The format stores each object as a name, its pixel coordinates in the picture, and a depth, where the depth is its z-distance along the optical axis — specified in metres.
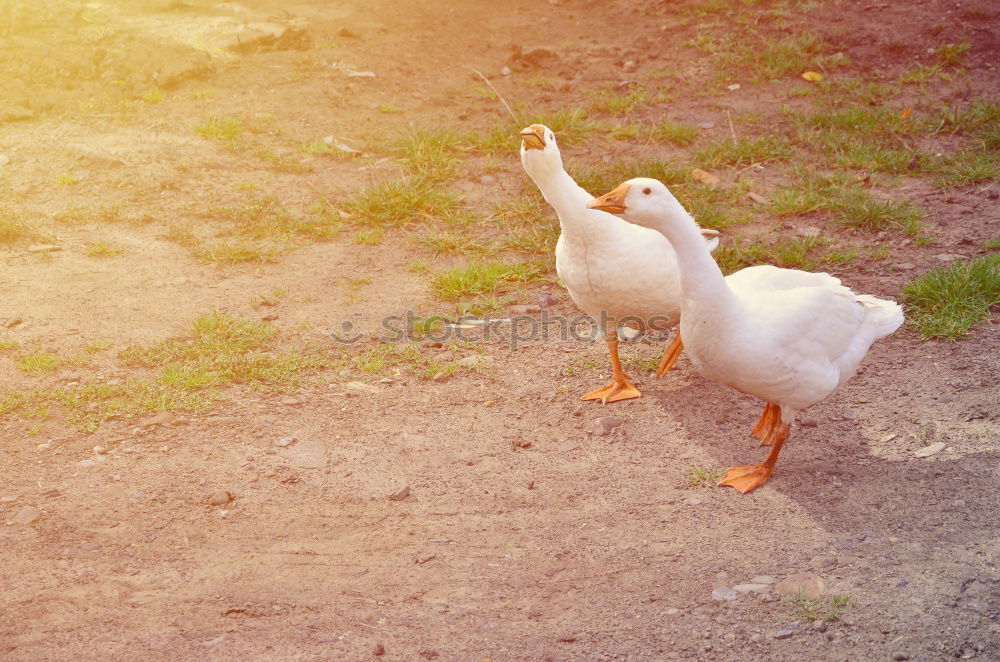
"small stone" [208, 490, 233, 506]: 4.41
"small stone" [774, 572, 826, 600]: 3.62
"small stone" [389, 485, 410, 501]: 4.46
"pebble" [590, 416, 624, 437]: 5.01
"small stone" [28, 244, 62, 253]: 6.73
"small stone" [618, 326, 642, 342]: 6.12
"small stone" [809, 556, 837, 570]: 3.79
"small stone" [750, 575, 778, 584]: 3.73
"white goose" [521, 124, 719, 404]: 4.91
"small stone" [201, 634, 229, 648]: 3.50
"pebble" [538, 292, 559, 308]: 6.34
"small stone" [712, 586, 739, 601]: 3.65
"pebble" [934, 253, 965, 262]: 6.34
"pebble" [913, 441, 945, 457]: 4.50
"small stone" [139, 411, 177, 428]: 5.05
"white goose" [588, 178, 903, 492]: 4.01
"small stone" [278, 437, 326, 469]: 4.76
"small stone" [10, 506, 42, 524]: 4.27
